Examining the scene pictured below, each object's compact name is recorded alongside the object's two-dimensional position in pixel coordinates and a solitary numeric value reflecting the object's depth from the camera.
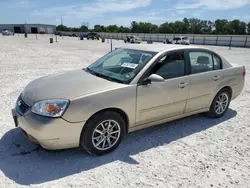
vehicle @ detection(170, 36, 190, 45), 33.27
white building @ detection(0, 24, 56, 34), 103.59
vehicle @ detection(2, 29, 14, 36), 65.34
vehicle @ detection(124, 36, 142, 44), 39.34
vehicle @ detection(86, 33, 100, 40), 54.38
